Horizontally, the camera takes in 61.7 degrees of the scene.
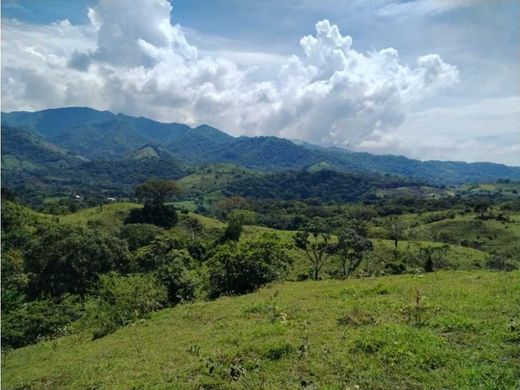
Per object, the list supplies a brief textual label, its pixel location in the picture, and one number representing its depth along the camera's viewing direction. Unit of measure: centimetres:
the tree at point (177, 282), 3216
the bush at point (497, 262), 7689
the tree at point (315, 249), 7262
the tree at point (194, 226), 12110
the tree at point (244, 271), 3150
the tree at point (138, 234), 8731
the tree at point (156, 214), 12019
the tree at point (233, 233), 9754
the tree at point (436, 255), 8516
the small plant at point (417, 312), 1441
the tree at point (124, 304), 2712
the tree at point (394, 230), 11559
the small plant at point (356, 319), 1536
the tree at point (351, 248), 7009
